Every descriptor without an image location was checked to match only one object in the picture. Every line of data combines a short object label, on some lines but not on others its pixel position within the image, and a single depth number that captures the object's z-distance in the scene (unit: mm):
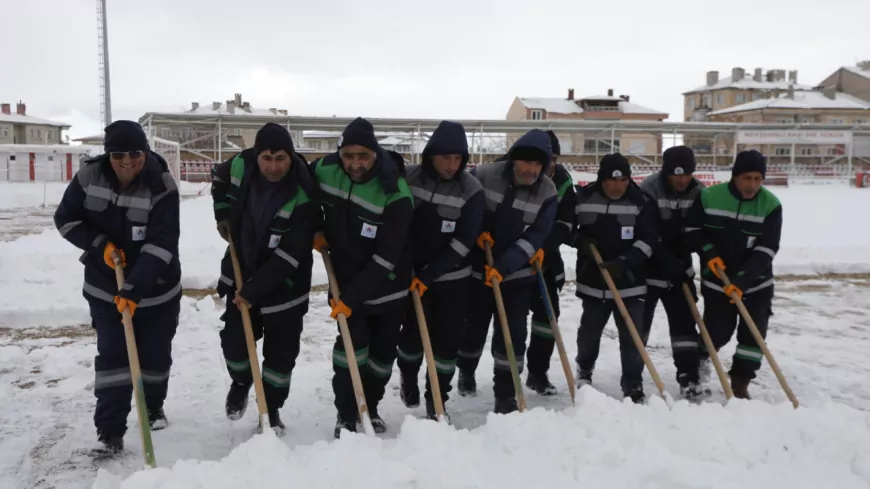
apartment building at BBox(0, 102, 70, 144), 65500
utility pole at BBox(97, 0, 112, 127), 21031
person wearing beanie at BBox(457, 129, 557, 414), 4227
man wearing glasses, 3604
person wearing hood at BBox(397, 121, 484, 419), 4012
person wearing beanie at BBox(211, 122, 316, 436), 3660
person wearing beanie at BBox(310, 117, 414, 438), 3711
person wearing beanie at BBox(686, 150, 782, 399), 4527
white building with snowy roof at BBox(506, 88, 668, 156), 58375
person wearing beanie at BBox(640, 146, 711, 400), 4797
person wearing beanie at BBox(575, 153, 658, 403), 4551
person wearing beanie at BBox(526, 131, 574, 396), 4797
